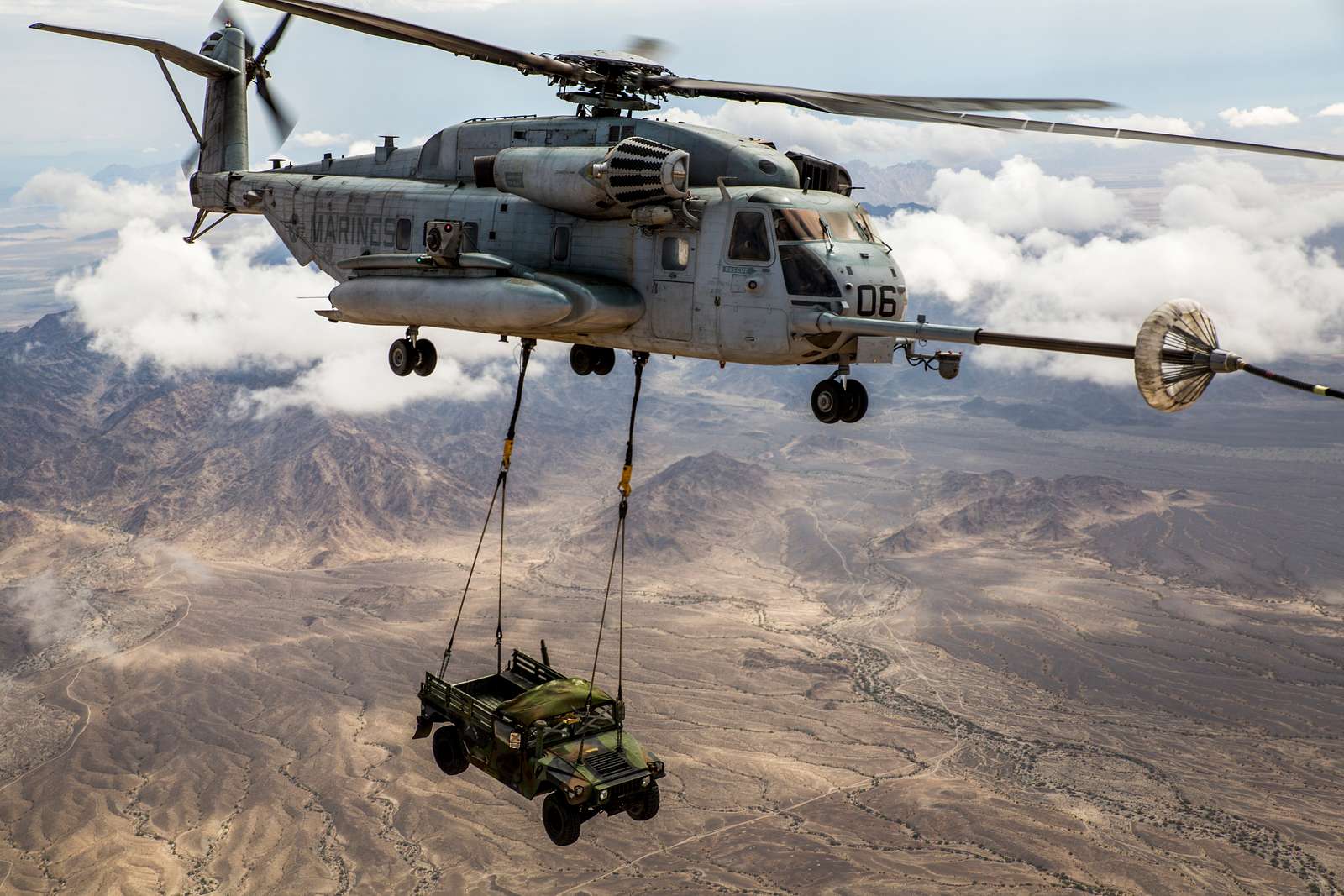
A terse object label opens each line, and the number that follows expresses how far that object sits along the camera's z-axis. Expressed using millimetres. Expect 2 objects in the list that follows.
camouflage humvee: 27281
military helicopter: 22906
